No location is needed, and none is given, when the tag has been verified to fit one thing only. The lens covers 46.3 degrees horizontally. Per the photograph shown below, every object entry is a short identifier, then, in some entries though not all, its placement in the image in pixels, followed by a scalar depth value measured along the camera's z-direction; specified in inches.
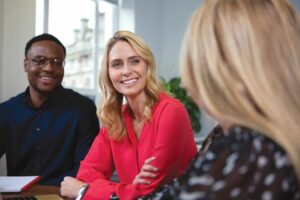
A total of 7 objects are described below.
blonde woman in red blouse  54.1
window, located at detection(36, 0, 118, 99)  139.3
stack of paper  56.2
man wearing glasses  76.3
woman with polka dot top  25.2
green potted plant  177.0
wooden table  54.7
